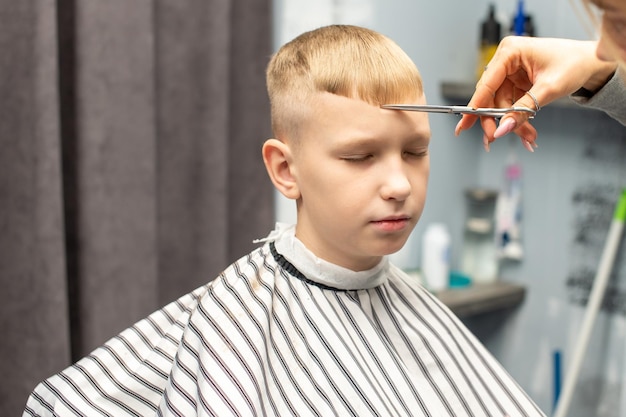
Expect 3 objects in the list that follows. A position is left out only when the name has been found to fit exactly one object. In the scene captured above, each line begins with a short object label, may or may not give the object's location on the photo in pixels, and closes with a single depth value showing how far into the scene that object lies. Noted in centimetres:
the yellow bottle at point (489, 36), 265
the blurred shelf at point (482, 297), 258
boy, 115
